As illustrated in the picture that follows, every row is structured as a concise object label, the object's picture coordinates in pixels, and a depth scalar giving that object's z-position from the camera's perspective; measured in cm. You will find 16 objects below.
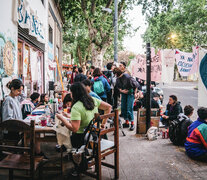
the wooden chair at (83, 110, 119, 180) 321
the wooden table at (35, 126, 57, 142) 345
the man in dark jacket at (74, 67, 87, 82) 802
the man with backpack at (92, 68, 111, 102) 685
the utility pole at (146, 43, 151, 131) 625
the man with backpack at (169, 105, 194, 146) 533
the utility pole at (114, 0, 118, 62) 1167
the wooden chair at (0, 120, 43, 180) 279
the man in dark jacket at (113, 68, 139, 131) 676
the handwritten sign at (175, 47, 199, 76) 561
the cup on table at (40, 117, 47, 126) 374
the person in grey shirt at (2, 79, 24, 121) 414
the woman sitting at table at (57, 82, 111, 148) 340
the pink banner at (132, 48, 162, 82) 629
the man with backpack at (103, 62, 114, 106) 815
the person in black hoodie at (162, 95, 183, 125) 669
